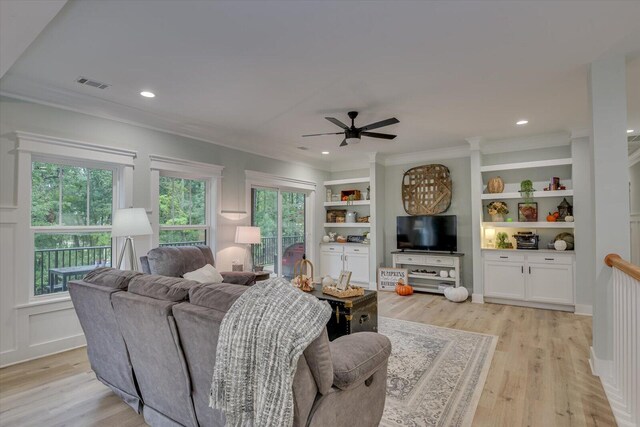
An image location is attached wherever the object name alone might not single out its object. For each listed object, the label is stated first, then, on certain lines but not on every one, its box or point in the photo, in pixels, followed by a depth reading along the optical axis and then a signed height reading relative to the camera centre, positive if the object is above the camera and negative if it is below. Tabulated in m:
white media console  5.77 -0.86
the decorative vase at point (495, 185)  5.50 +0.55
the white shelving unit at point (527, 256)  4.84 -0.55
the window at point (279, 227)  5.98 -0.12
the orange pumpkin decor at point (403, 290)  5.91 -1.23
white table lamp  5.02 -0.22
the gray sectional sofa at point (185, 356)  1.49 -0.70
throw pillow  3.67 -0.60
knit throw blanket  1.33 -0.53
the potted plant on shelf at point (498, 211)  5.51 +0.13
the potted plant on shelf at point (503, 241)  5.36 -0.35
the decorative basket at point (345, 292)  3.24 -0.70
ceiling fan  3.76 +1.03
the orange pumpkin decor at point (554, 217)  5.06 +0.03
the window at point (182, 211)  4.55 +0.13
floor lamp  3.51 -0.03
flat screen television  5.89 -0.24
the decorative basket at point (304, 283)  3.60 -0.67
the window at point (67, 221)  3.46 +0.00
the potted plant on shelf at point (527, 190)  5.14 +0.45
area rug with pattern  2.28 -1.30
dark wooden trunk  3.09 -0.89
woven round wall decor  6.15 +0.56
